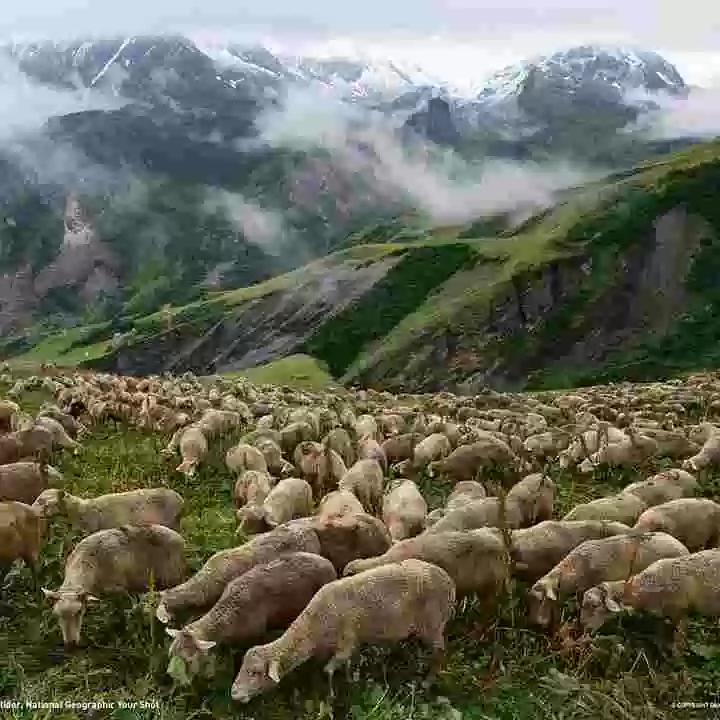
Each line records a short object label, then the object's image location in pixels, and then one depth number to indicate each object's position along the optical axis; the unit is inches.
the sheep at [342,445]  834.8
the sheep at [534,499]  606.5
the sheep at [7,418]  959.6
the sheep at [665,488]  630.5
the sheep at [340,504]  560.7
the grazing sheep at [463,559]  444.1
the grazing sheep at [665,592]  411.2
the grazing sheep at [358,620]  365.7
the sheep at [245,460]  765.9
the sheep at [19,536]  476.4
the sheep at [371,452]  828.0
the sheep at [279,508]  569.6
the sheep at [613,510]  572.4
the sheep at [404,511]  567.8
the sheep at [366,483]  666.2
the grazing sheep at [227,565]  429.7
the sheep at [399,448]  890.7
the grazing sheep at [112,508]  558.9
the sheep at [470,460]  812.6
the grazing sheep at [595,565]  433.1
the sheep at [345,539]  480.1
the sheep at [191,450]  786.8
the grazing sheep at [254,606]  374.9
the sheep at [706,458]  807.2
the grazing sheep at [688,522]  530.0
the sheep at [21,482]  622.8
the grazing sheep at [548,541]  485.4
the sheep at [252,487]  651.5
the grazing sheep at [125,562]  445.4
